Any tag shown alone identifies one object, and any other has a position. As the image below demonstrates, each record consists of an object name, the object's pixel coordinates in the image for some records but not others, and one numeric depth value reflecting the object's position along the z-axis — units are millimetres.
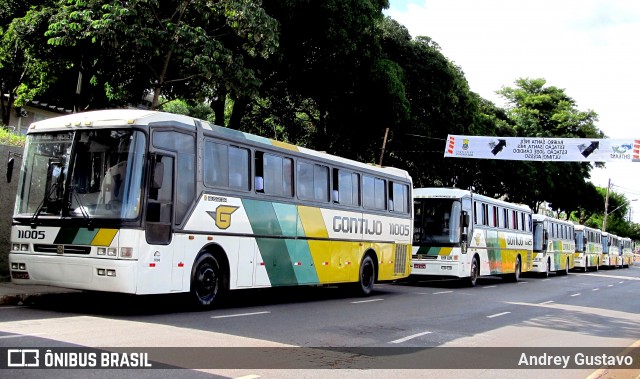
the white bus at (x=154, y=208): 10477
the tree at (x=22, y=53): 18344
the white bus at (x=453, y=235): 22250
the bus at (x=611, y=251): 56812
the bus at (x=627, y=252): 69500
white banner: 29469
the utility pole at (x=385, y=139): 28919
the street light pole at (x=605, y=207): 74000
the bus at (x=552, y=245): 35375
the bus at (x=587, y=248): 45281
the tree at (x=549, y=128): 50719
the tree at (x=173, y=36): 15789
